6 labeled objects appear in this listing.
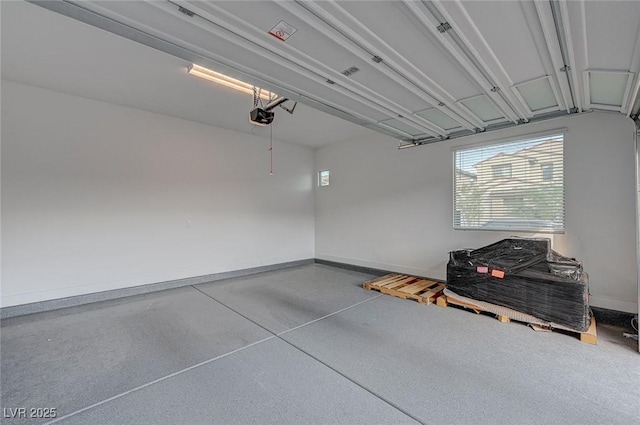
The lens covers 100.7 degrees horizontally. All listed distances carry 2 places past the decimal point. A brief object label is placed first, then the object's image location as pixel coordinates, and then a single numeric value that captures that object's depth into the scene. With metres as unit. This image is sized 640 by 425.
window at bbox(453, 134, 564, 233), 3.54
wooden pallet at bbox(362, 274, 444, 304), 3.94
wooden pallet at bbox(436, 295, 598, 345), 2.68
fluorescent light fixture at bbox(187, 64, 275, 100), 3.09
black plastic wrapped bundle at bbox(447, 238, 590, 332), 2.75
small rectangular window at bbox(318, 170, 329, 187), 6.73
